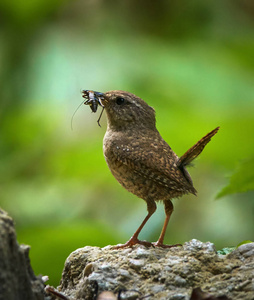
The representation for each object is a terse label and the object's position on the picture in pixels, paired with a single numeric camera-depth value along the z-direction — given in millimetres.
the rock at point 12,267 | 3549
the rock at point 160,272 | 4277
